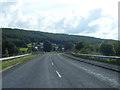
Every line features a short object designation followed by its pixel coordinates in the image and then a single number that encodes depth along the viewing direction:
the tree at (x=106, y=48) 57.39
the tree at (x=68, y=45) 142.05
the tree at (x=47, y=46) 154.43
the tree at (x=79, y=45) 91.43
